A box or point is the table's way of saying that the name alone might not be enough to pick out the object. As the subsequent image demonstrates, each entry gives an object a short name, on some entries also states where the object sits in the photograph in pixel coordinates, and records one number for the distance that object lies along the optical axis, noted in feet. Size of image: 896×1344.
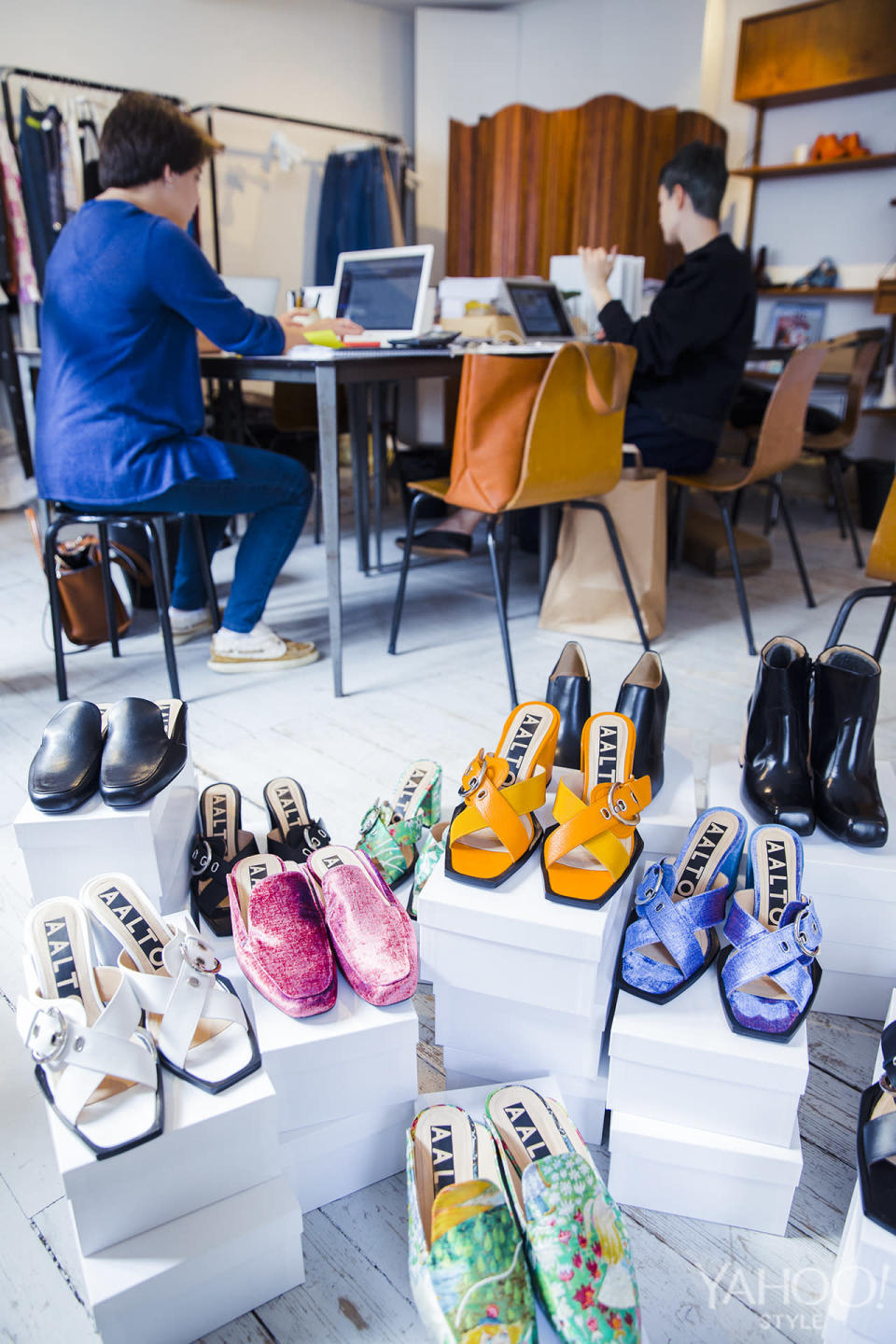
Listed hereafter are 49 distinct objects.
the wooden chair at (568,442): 6.63
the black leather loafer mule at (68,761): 3.59
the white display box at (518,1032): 3.07
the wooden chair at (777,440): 7.90
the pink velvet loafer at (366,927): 2.95
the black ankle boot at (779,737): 3.86
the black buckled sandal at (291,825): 4.14
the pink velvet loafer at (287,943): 2.89
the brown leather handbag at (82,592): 7.84
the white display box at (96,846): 3.59
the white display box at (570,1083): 3.15
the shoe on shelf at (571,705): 4.35
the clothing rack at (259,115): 14.92
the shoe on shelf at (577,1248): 2.23
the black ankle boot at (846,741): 3.76
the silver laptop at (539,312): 9.80
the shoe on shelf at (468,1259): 2.21
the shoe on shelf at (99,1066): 2.45
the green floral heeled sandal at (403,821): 4.09
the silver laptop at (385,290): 8.77
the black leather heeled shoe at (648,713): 4.09
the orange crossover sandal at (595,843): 3.08
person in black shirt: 8.26
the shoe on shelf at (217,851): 3.67
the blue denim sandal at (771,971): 2.86
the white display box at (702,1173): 2.82
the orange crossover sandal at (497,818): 3.19
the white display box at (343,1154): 2.91
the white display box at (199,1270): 2.42
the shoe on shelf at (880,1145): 2.42
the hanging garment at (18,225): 12.72
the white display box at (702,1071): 2.75
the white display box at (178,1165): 2.39
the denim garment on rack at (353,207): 16.83
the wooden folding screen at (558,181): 15.46
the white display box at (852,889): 3.56
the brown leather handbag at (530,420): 6.47
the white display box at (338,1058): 2.77
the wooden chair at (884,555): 5.44
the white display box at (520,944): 2.93
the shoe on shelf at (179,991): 2.68
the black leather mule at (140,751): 3.63
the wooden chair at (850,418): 10.90
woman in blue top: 6.11
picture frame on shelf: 15.60
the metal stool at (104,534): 6.41
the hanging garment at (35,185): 12.69
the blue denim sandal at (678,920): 3.05
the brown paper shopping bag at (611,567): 7.97
